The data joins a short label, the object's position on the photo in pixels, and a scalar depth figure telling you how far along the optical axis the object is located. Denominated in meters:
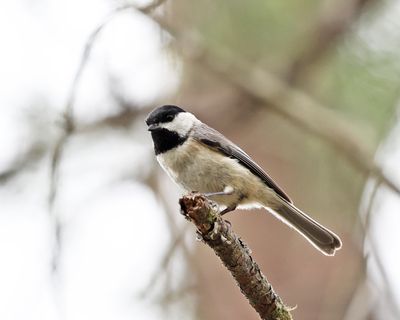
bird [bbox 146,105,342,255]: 6.84
